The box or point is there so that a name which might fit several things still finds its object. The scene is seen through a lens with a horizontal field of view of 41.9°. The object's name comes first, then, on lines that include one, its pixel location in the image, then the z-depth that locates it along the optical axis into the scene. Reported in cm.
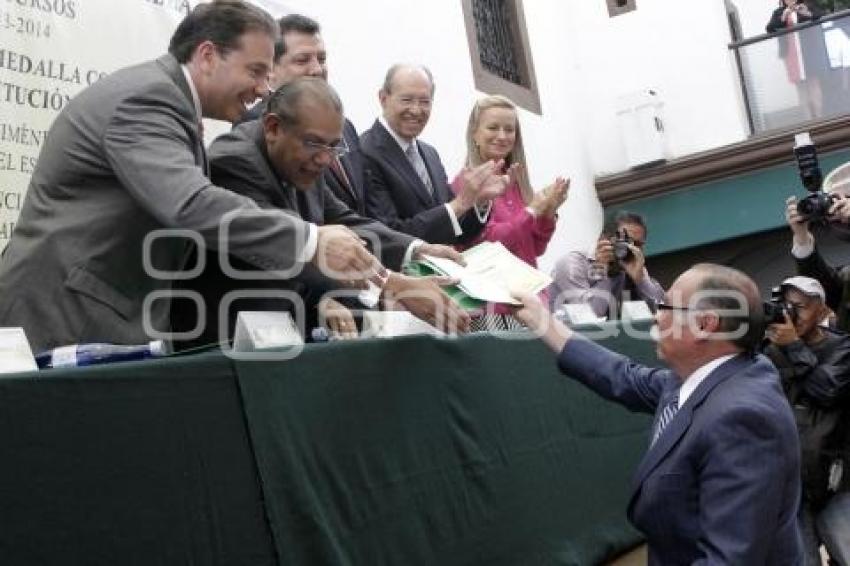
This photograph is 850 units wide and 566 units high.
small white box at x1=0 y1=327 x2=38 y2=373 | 183
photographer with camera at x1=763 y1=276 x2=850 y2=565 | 435
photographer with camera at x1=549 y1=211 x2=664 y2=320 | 509
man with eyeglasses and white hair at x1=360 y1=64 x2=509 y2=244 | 350
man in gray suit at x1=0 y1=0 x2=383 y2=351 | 224
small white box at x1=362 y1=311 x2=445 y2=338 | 272
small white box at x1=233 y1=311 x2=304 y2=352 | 217
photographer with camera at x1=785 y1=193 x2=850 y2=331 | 488
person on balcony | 1049
